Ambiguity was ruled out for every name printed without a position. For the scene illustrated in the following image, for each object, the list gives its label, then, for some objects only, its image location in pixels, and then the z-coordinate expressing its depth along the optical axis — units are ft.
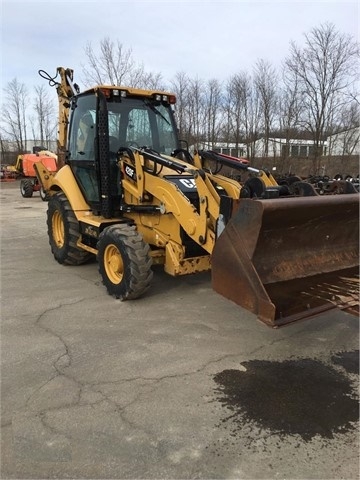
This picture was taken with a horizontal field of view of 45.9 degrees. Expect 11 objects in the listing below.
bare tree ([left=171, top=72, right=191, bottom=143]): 96.02
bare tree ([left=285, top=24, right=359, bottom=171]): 70.44
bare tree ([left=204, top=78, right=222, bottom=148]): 99.04
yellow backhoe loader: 12.44
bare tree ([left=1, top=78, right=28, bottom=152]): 151.23
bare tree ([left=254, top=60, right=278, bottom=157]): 87.51
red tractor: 72.03
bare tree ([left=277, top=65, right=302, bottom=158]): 77.25
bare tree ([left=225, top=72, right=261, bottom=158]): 91.66
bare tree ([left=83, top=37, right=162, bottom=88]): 76.84
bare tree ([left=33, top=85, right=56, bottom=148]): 141.79
